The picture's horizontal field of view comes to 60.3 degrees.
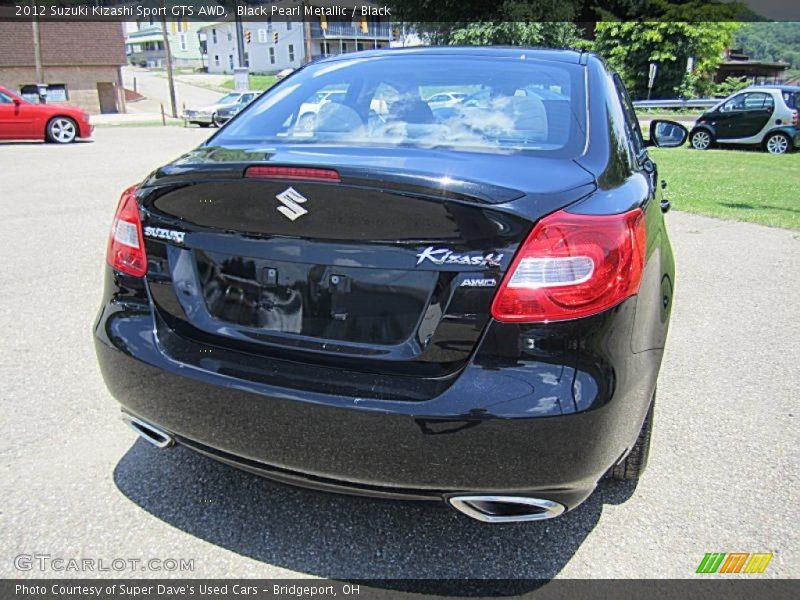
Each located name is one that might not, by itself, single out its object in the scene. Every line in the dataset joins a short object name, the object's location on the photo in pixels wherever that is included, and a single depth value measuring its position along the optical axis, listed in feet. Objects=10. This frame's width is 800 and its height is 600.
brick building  134.51
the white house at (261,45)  258.37
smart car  55.67
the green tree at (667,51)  128.06
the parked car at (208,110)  91.50
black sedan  5.96
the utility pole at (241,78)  130.49
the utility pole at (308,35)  120.06
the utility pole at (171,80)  120.53
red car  55.62
